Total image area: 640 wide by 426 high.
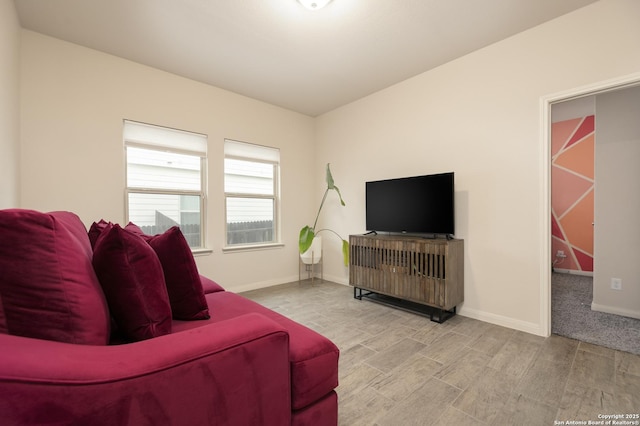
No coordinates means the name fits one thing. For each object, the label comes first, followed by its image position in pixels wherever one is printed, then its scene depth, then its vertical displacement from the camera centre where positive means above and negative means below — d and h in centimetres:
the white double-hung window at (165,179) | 313 +41
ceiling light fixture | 209 +158
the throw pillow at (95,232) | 140 -9
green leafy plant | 395 -36
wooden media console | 270 -63
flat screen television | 285 +8
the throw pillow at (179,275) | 137 -30
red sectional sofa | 62 -38
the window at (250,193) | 386 +29
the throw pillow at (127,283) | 101 -26
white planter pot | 417 -62
